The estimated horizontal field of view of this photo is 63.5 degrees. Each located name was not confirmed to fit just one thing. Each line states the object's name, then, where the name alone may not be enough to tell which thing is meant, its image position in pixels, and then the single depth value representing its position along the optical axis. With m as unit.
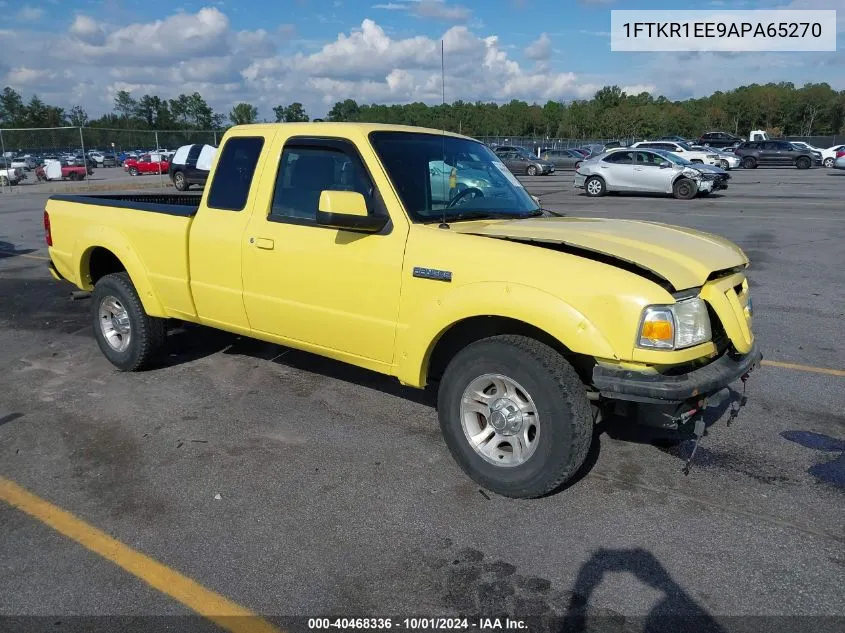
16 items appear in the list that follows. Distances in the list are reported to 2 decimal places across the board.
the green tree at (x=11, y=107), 81.56
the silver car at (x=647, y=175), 21.89
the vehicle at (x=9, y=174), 29.78
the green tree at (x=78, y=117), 91.38
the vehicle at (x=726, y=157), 36.91
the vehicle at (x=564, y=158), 42.25
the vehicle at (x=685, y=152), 33.50
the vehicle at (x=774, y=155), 38.94
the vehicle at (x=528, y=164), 36.53
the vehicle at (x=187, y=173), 26.91
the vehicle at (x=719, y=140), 45.88
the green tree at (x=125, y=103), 114.50
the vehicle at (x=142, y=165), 40.16
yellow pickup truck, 3.29
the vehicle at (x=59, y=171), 32.53
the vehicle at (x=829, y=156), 39.94
